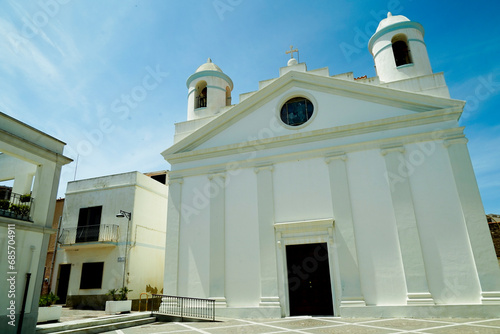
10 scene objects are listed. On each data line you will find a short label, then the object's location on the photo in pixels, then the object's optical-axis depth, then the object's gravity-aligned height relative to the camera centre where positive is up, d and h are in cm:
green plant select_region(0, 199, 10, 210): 849 +201
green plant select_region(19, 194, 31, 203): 912 +230
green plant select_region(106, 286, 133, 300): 1300 -54
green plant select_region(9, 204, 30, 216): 872 +193
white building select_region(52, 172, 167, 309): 1514 +185
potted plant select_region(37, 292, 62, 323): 925 -77
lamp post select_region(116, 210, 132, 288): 1484 +195
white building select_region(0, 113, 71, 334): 793 +150
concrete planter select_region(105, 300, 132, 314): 1167 -93
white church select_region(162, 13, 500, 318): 982 +243
